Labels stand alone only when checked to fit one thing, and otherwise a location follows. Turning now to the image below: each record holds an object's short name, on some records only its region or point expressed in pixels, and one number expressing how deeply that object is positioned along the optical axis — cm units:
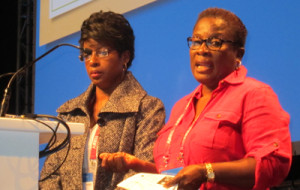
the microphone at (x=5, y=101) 318
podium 305
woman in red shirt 317
